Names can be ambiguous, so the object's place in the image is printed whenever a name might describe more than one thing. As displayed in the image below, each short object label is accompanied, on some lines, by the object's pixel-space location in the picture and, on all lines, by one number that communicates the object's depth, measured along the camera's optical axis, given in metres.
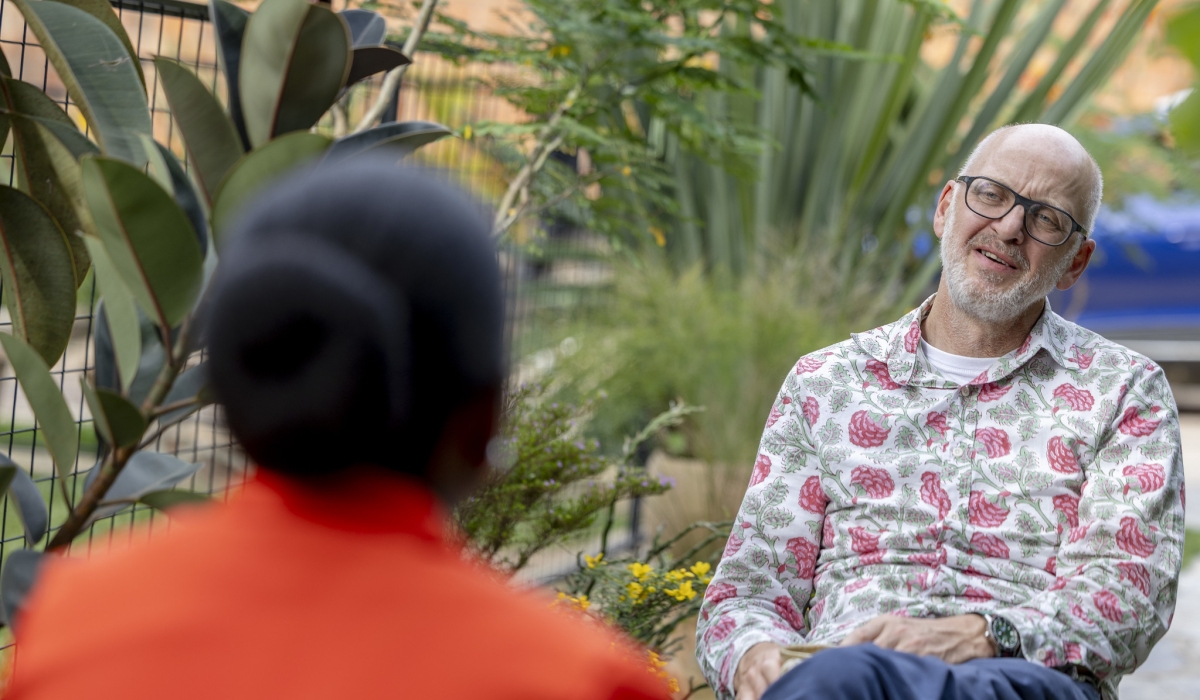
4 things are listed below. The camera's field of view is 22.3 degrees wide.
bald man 3.13
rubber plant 2.93
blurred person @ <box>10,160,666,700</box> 1.93
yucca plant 5.73
